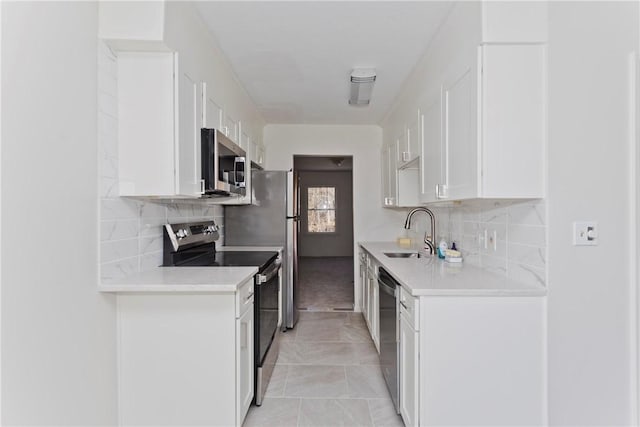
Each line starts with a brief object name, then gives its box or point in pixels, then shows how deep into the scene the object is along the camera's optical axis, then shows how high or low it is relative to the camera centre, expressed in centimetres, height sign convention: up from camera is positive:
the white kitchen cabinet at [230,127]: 255 +69
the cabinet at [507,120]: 162 +45
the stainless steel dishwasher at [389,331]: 204 -76
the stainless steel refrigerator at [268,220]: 367 -7
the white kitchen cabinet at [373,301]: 295 -82
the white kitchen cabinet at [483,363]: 165 -72
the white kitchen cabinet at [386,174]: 387 +47
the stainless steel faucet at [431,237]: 308 -23
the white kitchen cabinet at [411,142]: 258 +61
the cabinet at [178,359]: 173 -73
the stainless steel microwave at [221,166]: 200 +31
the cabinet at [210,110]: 213 +69
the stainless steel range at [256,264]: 220 -35
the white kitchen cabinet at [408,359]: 169 -77
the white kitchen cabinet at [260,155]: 397 +70
